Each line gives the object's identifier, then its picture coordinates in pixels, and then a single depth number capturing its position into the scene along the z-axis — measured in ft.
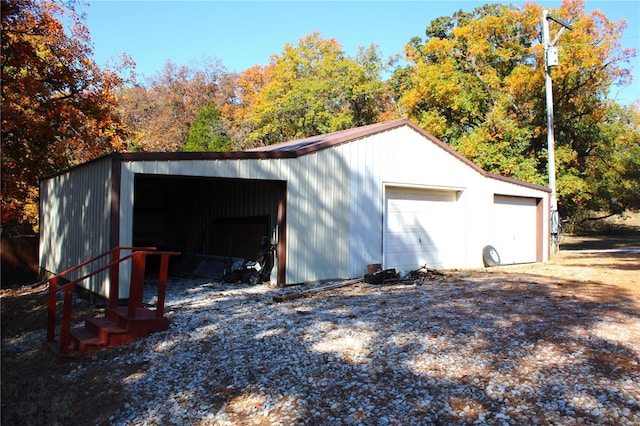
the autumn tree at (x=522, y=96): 68.59
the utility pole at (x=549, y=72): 57.47
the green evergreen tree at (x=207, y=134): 95.86
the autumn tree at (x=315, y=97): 98.58
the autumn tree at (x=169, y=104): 105.91
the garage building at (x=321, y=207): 29.81
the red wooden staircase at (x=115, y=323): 19.71
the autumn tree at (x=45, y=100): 39.55
